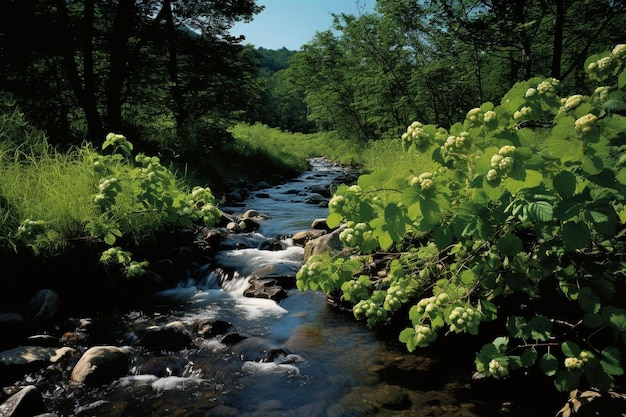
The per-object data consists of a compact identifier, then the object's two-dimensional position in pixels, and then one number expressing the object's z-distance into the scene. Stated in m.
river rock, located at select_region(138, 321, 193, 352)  3.93
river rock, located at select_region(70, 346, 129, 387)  3.36
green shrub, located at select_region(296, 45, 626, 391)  1.38
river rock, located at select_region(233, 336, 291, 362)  3.80
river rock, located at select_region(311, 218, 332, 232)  7.78
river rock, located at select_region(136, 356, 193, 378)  3.55
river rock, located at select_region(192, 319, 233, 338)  4.24
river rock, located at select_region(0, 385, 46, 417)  2.80
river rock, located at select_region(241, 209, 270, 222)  8.94
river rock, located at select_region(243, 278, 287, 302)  5.35
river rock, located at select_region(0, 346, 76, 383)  3.38
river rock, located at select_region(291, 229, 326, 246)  7.18
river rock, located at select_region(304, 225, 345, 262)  5.38
